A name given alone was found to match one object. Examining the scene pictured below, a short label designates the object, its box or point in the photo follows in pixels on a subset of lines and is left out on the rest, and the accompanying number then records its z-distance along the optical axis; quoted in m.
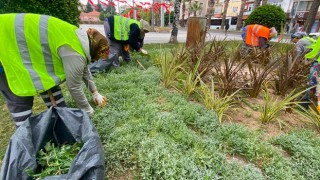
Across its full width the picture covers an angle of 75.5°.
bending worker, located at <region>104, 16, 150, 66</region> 3.71
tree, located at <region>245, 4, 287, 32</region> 8.11
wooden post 4.55
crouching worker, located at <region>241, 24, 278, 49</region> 4.95
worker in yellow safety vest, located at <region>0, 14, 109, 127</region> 1.45
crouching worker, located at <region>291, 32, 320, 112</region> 2.42
